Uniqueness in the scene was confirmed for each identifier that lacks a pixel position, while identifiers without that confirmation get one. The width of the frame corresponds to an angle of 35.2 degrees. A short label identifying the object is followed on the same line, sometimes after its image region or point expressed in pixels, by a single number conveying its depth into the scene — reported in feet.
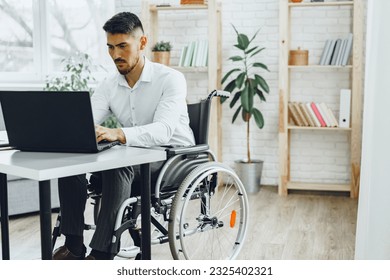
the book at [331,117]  15.24
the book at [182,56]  16.01
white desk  6.09
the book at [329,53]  15.12
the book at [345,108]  14.93
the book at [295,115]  15.47
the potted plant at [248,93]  15.29
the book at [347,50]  14.92
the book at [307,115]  15.37
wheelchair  8.05
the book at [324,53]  15.20
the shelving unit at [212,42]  15.47
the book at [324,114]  15.25
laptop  6.68
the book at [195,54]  15.93
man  7.74
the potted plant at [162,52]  15.88
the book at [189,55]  15.98
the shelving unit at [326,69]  14.70
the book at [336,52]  15.06
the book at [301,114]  15.39
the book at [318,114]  15.28
